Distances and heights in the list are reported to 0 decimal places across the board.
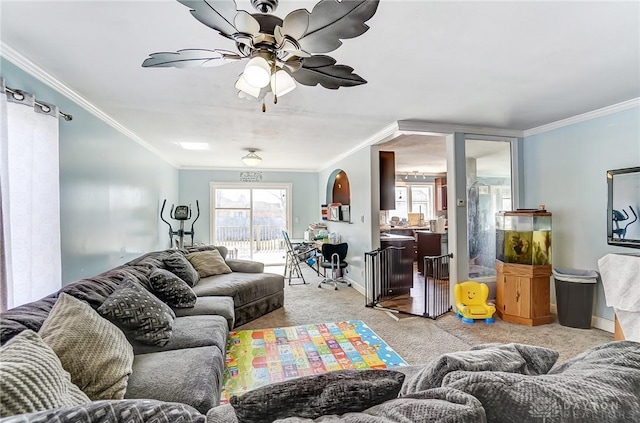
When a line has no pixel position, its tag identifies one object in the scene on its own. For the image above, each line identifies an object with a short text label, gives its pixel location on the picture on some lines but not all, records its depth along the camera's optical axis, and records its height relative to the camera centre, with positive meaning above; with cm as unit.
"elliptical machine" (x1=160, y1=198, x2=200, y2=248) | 559 -3
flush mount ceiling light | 515 +98
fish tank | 352 -35
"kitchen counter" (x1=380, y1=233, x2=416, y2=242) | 492 -46
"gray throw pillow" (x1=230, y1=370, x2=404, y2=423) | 81 -53
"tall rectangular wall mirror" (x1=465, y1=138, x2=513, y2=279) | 411 +21
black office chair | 524 -82
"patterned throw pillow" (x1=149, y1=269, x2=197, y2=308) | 264 -69
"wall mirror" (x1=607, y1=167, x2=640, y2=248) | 291 +0
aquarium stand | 343 -104
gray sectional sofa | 146 -88
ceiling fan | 117 +81
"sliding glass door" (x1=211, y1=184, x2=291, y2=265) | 759 -14
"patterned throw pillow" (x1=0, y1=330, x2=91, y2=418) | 86 -54
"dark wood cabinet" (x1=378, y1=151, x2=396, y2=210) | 485 +54
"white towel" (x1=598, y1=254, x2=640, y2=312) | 262 -68
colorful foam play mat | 238 -133
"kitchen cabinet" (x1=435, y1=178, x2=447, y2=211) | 853 +49
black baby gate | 399 -128
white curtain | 174 +11
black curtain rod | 184 +80
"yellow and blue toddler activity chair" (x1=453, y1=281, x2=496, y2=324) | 353 -117
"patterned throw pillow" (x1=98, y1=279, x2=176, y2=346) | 184 -66
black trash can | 327 -103
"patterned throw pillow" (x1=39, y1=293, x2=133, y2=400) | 131 -64
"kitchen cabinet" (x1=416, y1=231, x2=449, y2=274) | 623 -74
